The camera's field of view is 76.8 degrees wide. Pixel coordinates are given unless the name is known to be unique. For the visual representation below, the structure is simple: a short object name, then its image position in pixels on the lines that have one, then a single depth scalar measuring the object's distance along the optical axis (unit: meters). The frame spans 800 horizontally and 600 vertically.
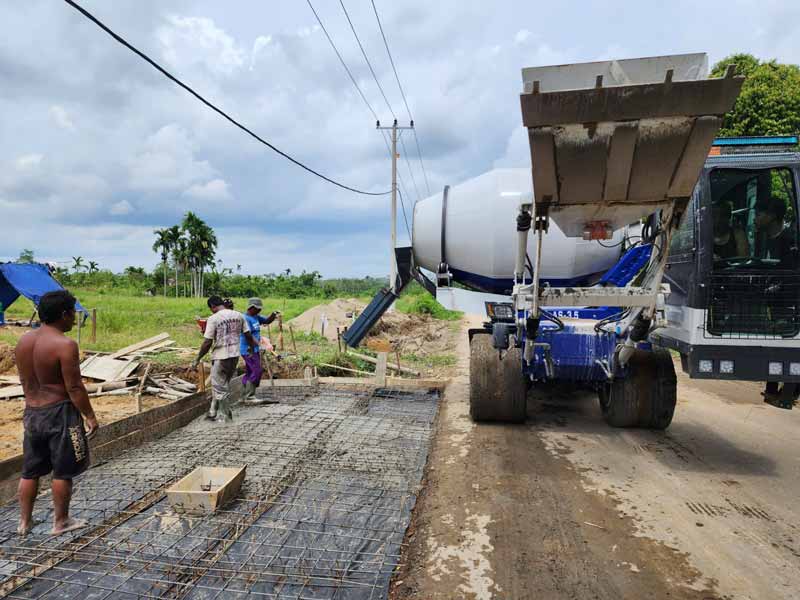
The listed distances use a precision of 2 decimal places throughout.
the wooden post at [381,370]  8.31
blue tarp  12.03
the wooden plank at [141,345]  9.52
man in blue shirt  6.99
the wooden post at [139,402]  5.94
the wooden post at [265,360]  9.11
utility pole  8.15
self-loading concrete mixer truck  3.54
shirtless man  3.23
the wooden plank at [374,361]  10.24
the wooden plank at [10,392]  7.82
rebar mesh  2.83
